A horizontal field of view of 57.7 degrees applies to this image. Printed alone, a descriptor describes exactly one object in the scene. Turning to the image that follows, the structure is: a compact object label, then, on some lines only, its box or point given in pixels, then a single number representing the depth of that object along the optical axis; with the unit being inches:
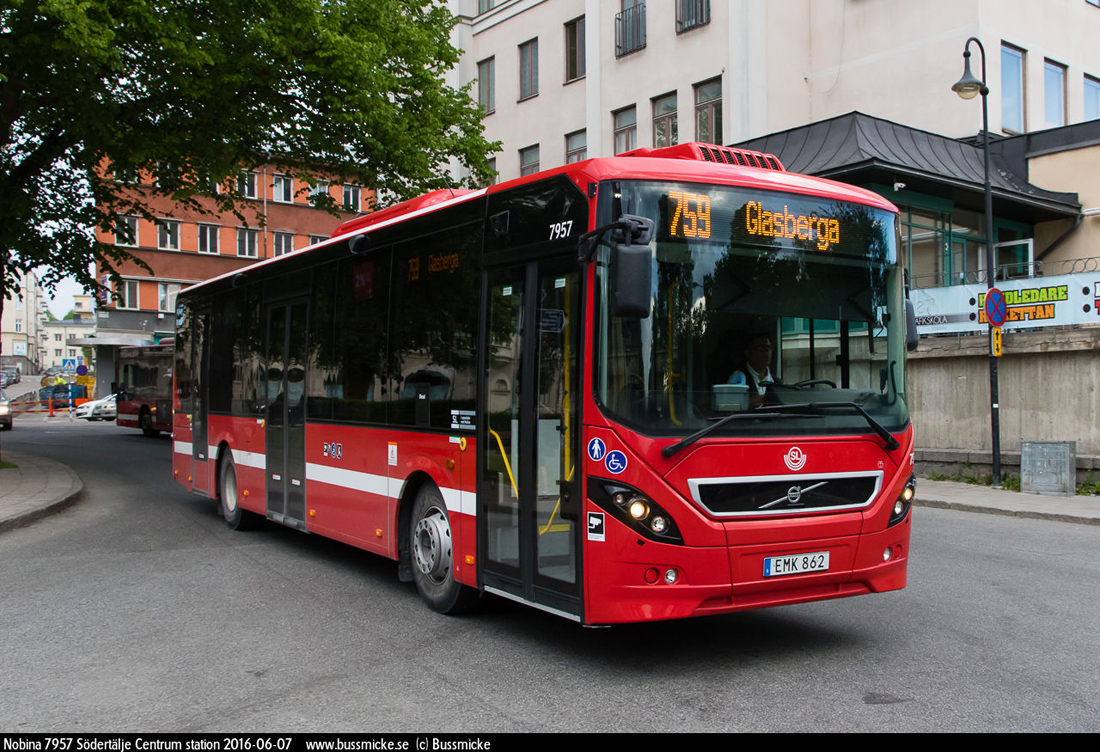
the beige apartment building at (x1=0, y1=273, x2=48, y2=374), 5703.7
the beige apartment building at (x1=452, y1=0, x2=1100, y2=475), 670.5
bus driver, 231.3
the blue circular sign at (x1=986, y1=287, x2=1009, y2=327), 641.8
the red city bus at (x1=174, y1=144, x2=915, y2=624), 221.5
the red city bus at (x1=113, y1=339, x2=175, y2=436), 1305.4
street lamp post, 645.9
